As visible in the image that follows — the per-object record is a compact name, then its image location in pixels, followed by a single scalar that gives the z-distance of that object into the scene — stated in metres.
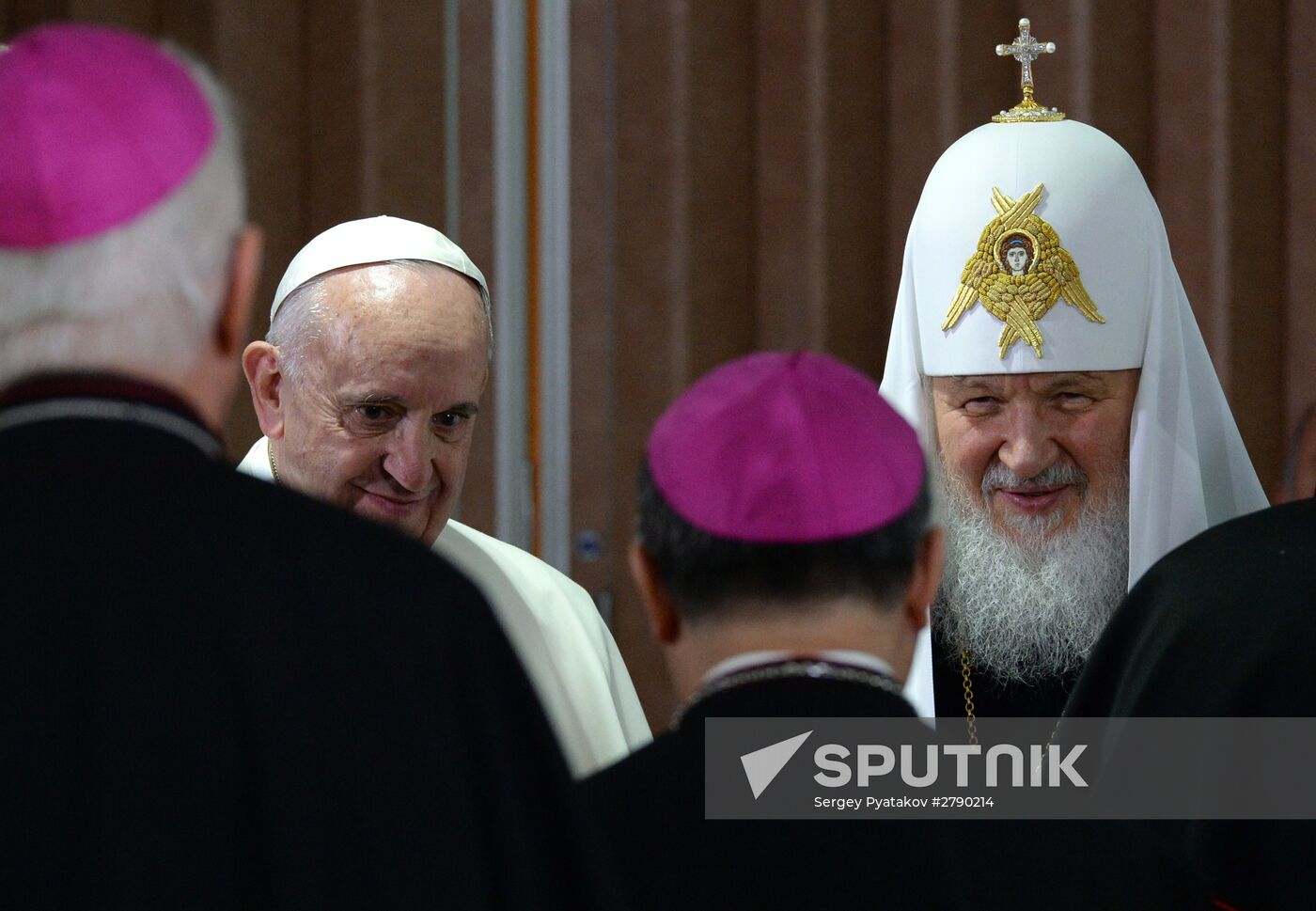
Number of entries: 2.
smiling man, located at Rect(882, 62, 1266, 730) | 6.59
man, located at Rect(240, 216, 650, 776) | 6.41
